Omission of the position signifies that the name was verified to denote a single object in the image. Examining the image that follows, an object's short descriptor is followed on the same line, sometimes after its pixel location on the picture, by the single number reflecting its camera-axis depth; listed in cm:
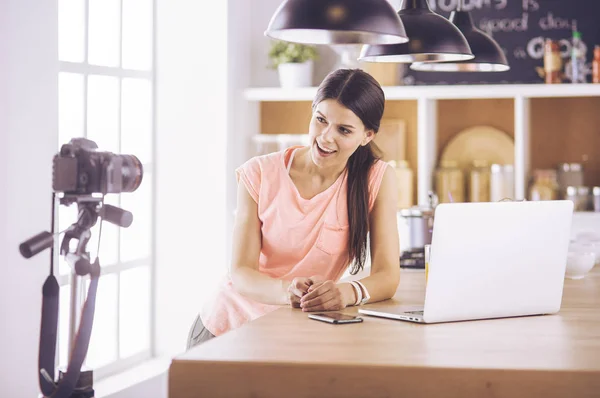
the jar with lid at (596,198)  445
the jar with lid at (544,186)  448
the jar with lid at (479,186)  459
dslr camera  154
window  353
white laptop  182
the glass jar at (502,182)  453
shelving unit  442
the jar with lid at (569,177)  459
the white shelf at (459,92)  437
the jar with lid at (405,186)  466
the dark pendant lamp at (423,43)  254
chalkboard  463
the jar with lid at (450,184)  459
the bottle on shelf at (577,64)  450
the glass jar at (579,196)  449
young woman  235
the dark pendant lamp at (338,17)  196
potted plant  461
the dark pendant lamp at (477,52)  298
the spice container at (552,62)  452
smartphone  185
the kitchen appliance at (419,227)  315
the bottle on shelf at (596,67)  446
